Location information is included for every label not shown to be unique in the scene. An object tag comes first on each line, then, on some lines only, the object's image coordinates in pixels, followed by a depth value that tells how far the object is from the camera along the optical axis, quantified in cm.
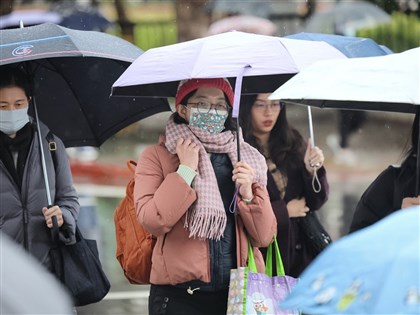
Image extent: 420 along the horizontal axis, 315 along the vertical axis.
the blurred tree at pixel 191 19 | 3370
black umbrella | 1223
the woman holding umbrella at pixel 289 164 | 1202
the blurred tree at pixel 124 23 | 3887
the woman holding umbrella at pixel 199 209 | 969
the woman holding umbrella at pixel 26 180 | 1060
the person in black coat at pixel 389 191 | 1086
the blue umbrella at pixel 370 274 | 559
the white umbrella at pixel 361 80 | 920
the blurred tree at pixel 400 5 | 3312
